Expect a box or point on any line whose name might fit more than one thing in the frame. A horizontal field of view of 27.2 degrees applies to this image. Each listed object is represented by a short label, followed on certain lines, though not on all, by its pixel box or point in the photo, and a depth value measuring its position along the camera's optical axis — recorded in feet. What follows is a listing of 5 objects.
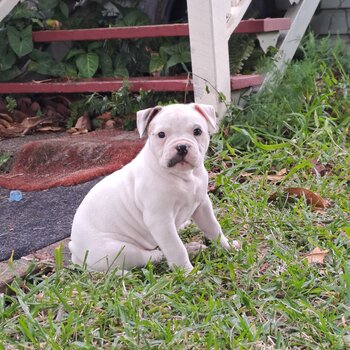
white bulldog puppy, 10.30
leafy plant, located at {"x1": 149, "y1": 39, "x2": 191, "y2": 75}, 18.63
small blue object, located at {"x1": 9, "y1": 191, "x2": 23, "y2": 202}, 15.34
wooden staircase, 16.25
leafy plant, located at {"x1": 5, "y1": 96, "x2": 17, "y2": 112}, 20.02
